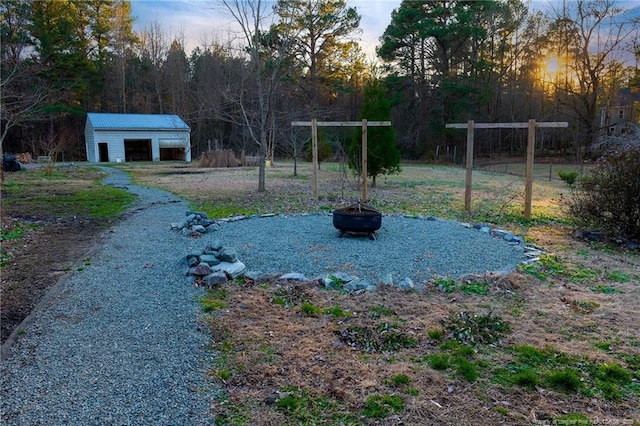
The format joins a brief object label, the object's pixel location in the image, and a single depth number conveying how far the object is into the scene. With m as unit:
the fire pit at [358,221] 5.90
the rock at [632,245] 6.12
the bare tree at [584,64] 25.56
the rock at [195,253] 4.82
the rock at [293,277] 4.44
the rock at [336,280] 4.25
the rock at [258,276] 4.46
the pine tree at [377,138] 12.91
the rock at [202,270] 4.46
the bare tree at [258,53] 10.98
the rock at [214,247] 5.02
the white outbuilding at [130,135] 26.38
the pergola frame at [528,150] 7.66
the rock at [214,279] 4.27
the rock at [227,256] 4.80
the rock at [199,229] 6.60
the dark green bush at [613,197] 6.15
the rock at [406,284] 4.21
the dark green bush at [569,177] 14.16
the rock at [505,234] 6.24
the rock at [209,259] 4.69
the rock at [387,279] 4.30
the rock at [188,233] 6.45
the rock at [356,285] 4.17
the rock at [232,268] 4.50
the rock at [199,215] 7.08
